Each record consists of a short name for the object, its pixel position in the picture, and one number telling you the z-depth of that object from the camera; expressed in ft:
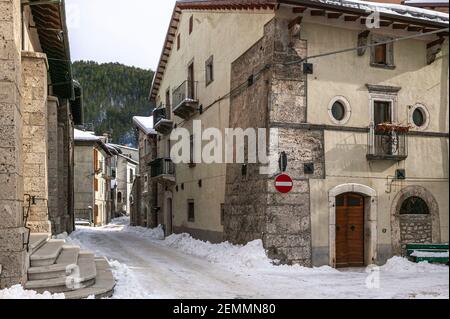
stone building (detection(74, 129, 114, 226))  134.10
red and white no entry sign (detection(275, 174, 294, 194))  42.65
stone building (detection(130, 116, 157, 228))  105.31
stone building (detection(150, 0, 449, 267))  43.47
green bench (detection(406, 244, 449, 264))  44.09
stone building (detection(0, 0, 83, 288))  24.41
